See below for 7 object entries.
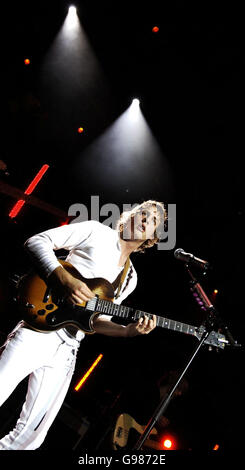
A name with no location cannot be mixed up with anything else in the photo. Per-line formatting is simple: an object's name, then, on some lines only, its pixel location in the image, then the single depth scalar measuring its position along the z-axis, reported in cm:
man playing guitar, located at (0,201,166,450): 220
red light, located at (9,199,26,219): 601
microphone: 292
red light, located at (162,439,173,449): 527
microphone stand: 244
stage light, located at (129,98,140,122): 742
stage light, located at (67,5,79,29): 622
